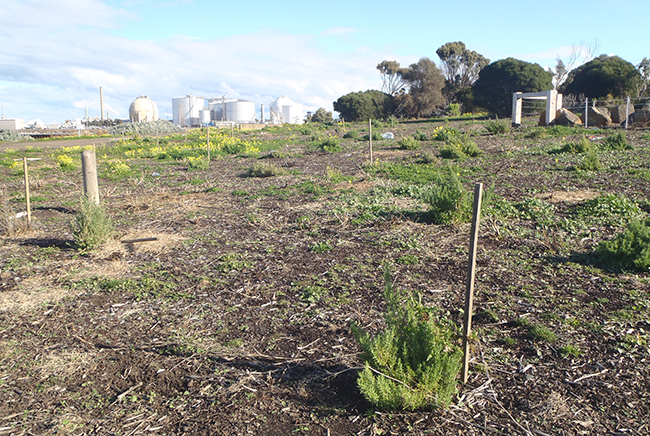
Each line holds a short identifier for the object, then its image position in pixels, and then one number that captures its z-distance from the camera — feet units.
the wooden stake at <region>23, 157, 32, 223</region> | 24.21
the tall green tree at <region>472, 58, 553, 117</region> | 132.36
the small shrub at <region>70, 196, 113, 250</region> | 19.97
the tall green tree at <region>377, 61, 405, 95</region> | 177.37
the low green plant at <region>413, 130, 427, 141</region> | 60.13
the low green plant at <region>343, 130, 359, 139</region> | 74.50
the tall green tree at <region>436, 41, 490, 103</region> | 173.47
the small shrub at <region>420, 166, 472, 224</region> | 21.70
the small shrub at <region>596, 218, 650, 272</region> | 15.45
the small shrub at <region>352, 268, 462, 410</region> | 8.91
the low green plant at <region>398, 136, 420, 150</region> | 50.96
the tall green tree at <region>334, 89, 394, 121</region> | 156.15
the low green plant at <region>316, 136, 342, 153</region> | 56.64
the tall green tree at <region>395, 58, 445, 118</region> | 153.62
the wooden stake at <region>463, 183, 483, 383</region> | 9.72
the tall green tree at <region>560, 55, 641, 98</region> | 107.24
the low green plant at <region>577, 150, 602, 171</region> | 32.42
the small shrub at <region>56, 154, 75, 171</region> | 51.37
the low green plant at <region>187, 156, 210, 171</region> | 47.45
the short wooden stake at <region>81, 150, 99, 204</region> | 23.18
